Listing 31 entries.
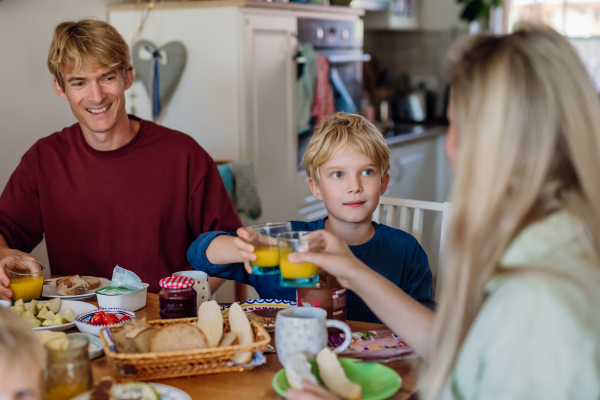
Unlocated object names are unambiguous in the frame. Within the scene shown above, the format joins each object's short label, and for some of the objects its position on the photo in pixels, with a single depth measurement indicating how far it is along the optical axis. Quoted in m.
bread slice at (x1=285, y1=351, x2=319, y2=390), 0.93
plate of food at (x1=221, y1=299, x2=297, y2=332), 1.27
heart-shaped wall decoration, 2.81
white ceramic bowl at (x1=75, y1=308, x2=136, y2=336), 1.21
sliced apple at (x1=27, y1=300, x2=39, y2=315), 1.29
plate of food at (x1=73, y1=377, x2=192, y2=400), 0.88
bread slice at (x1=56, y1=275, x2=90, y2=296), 1.46
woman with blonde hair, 0.72
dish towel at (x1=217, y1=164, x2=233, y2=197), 2.58
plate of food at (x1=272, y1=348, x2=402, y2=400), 0.93
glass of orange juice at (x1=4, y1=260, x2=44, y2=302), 1.41
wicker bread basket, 0.99
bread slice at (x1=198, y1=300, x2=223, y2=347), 1.06
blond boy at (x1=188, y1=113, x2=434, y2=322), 1.51
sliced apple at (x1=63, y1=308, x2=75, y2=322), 1.26
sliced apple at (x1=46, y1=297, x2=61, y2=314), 1.32
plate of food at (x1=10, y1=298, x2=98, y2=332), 1.24
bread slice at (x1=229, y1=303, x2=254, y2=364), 1.05
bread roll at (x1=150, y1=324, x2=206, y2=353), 1.02
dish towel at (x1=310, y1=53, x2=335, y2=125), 3.31
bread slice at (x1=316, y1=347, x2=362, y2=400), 0.93
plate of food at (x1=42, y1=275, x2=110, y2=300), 1.46
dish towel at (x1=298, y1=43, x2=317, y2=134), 3.19
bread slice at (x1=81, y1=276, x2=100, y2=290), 1.53
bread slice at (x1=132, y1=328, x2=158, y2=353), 1.03
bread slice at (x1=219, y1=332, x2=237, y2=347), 1.05
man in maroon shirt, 1.92
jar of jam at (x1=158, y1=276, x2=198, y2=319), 1.19
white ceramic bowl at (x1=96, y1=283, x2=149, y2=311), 1.34
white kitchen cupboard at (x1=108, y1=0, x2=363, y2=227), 2.79
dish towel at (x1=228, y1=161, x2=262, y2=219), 2.66
